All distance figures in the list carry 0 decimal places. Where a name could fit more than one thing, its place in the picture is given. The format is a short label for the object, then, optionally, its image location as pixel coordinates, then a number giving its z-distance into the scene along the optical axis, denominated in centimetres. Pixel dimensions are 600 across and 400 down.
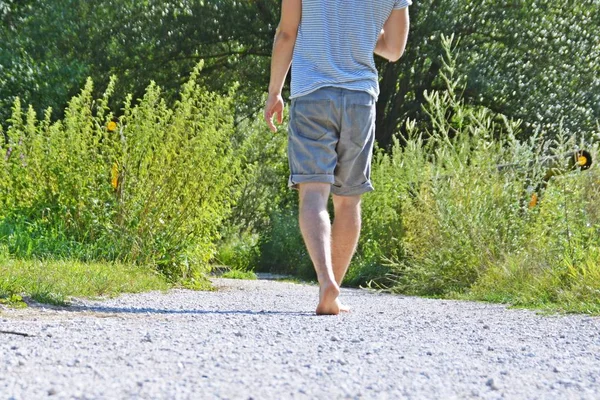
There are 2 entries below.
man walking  839
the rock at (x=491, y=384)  486
